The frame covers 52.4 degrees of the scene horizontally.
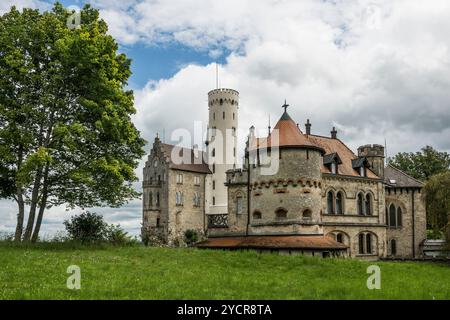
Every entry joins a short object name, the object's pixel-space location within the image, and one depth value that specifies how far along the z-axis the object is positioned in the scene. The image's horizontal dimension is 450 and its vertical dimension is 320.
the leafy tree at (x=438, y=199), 32.81
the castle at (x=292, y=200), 32.66
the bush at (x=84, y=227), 28.75
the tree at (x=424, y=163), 63.25
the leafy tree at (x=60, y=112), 26.88
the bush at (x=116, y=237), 29.52
